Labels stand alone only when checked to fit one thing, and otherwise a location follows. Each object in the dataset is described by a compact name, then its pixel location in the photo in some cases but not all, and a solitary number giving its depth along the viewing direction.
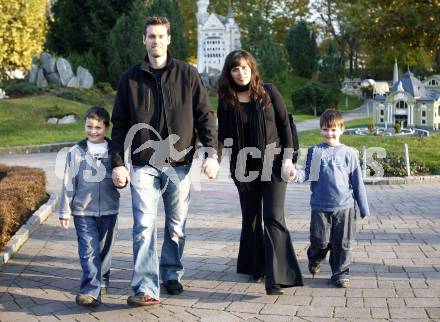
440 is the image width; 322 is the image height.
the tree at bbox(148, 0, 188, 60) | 32.97
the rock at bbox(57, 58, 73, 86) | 28.41
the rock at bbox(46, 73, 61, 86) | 28.52
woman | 4.70
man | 4.47
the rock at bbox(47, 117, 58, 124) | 22.64
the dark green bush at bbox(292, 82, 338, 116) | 31.69
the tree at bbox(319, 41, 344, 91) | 41.25
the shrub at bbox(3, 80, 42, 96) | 27.24
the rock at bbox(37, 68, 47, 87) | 28.05
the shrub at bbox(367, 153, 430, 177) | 11.63
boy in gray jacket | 4.70
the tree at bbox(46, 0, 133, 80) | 31.84
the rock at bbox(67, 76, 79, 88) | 28.48
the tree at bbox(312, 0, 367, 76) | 56.12
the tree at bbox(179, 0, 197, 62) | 50.47
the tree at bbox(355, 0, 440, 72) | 14.39
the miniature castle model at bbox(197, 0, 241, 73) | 40.16
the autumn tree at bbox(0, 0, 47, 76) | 19.52
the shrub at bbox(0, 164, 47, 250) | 6.24
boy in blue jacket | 4.92
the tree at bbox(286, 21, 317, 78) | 47.75
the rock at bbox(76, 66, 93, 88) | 29.02
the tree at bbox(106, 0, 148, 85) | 29.52
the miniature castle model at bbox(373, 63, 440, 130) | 19.23
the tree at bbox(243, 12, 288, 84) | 34.16
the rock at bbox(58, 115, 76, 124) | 22.77
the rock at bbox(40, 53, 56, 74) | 28.50
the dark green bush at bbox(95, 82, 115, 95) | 29.70
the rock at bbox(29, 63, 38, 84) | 28.55
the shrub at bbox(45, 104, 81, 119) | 22.89
